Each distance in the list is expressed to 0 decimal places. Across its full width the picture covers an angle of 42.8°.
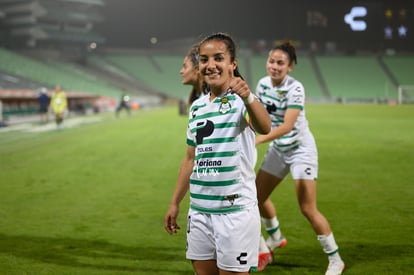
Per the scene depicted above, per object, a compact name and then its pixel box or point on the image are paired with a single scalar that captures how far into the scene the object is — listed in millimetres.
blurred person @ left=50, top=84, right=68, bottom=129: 25812
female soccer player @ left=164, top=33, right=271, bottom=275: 3494
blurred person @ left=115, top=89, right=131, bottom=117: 39125
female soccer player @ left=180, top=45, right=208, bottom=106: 5500
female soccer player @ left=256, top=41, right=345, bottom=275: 5758
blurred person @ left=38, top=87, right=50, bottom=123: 29547
